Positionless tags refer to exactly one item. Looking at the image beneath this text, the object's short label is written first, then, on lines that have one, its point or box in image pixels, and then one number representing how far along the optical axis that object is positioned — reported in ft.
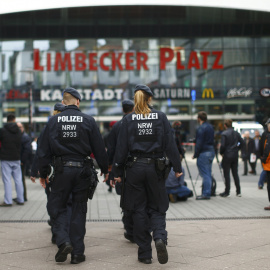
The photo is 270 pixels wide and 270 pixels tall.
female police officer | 19.11
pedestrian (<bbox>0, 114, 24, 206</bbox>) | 33.99
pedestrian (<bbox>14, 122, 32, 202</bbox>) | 36.32
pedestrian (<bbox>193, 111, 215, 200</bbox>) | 36.94
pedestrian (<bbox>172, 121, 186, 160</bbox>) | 36.70
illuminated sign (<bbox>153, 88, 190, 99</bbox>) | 121.60
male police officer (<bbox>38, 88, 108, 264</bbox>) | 18.99
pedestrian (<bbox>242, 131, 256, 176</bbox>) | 58.59
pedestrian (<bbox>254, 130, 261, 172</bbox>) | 58.42
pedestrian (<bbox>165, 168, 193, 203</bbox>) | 35.14
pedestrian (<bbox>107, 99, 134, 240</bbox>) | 22.47
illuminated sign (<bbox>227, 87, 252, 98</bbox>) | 122.52
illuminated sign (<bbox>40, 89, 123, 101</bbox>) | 119.75
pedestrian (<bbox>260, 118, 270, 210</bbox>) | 30.73
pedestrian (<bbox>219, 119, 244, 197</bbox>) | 38.63
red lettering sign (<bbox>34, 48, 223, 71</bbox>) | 120.16
